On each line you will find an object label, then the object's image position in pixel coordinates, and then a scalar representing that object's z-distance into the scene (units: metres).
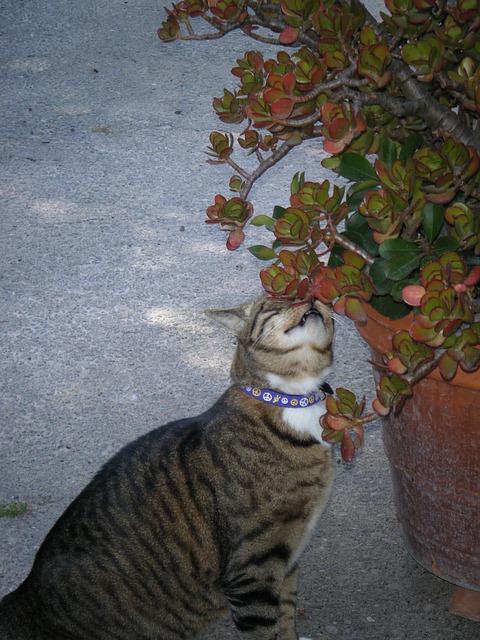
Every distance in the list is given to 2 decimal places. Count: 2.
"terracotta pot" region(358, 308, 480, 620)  1.76
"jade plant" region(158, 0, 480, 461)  1.56
